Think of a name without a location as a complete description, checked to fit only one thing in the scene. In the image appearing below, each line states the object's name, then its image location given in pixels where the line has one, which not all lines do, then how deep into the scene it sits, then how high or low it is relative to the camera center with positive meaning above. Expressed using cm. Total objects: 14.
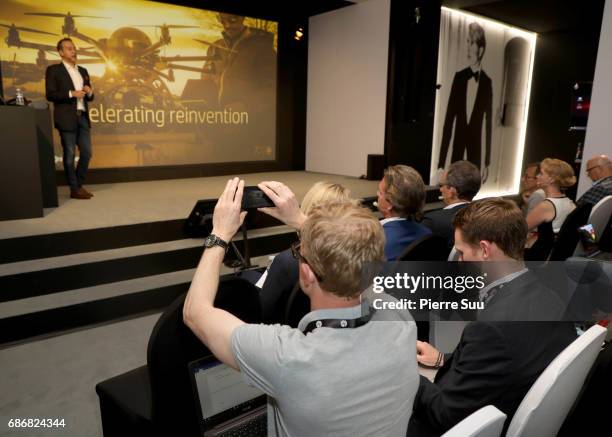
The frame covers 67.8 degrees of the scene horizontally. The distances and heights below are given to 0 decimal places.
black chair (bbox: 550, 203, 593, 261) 278 -62
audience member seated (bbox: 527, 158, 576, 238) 302 -45
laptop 116 -72
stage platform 372 -85
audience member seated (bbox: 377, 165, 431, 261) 227 -40
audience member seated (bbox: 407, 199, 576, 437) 116 -57
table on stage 369 -38
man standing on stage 448 +16
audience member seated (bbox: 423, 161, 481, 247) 270 -38
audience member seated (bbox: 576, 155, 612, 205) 348 -35
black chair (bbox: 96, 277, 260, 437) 113 -61
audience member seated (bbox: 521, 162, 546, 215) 443 -48
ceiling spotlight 742 +149
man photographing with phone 86 -42
